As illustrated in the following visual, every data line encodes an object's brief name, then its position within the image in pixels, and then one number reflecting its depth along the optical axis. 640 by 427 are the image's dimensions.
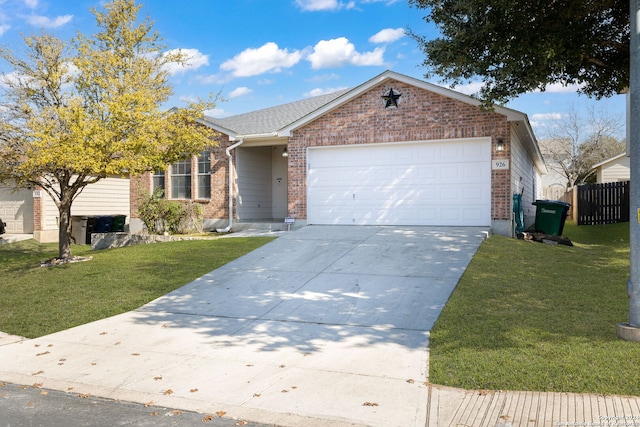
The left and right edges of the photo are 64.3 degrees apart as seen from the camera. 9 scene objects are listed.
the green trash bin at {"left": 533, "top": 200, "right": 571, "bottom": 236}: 14.34
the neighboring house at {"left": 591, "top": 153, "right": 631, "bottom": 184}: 28.98
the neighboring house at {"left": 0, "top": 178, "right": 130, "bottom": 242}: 18.72
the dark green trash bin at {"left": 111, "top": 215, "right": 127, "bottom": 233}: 18.53
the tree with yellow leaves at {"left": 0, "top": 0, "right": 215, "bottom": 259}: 10.41
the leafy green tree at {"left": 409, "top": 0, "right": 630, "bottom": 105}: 8.84
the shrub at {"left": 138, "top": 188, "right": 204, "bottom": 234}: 16.50
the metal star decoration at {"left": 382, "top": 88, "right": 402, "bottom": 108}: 14.11
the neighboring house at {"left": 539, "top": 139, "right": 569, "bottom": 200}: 37.22
